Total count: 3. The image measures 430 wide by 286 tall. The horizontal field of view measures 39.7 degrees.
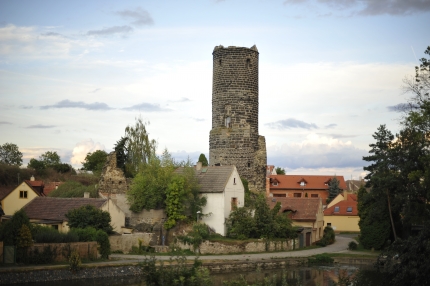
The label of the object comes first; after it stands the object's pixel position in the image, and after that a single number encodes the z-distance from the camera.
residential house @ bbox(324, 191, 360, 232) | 58.69
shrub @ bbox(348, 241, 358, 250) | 42.34
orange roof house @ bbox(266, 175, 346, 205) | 85.31
